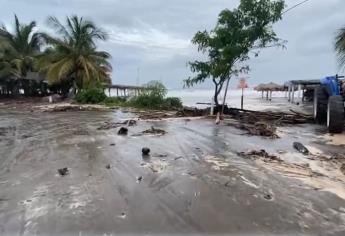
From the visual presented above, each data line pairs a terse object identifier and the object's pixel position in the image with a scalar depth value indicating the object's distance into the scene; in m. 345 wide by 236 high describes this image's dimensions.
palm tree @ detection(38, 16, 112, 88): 35.94
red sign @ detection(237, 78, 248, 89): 22.00
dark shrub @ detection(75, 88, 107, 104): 33.56
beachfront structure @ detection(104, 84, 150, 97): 40.61
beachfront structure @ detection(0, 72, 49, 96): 43.16
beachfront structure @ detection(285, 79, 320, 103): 32.20
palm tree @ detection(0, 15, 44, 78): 39.77
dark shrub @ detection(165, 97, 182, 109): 27.28
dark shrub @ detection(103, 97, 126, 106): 31.78
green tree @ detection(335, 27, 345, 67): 14.75
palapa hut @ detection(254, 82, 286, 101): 46.19
